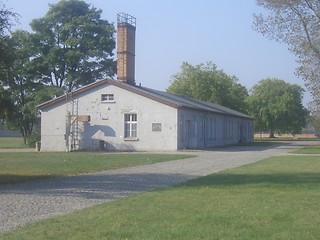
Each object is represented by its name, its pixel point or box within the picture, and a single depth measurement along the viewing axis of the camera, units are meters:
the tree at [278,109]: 93.25
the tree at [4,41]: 17.37
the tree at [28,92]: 54.59
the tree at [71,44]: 56.88
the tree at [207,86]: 80.69
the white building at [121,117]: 41.75
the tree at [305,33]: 22.84
